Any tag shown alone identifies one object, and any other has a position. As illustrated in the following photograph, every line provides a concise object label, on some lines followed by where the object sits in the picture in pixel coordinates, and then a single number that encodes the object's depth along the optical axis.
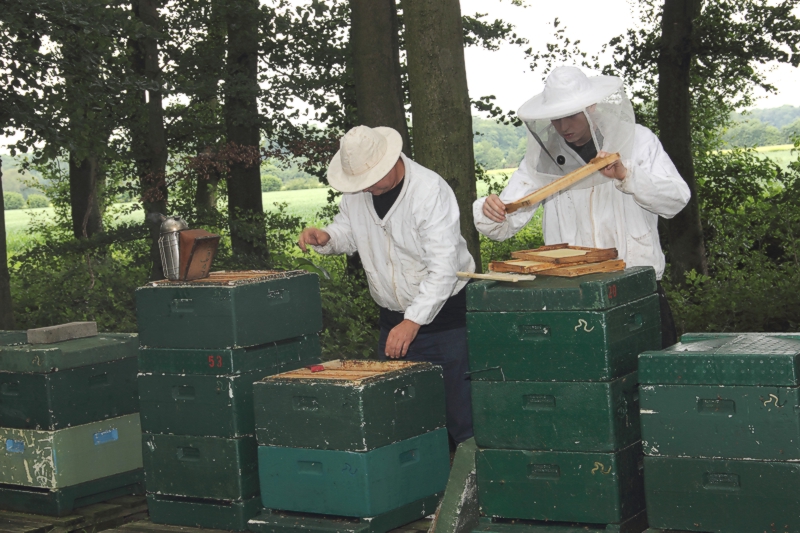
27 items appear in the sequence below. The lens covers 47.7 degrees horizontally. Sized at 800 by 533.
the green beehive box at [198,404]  3.81
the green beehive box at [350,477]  3.43
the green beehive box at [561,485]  3.02
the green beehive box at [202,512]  3.84
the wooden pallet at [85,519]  4.15
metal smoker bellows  4.05
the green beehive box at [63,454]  4.27
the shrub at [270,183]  36.54
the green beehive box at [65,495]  4.29
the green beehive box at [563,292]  2.97
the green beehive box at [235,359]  3.82
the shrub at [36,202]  20.12
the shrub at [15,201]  43.00
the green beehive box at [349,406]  3.42
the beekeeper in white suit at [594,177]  3.28
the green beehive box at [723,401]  2.75
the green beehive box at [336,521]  3.44
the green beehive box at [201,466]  3.83
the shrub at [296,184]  40.24
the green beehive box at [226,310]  3.81
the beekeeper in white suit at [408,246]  3.85
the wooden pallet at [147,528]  3.96
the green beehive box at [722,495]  2.77
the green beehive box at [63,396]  4.25
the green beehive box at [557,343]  2.98
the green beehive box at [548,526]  3.07
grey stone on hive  4.52
